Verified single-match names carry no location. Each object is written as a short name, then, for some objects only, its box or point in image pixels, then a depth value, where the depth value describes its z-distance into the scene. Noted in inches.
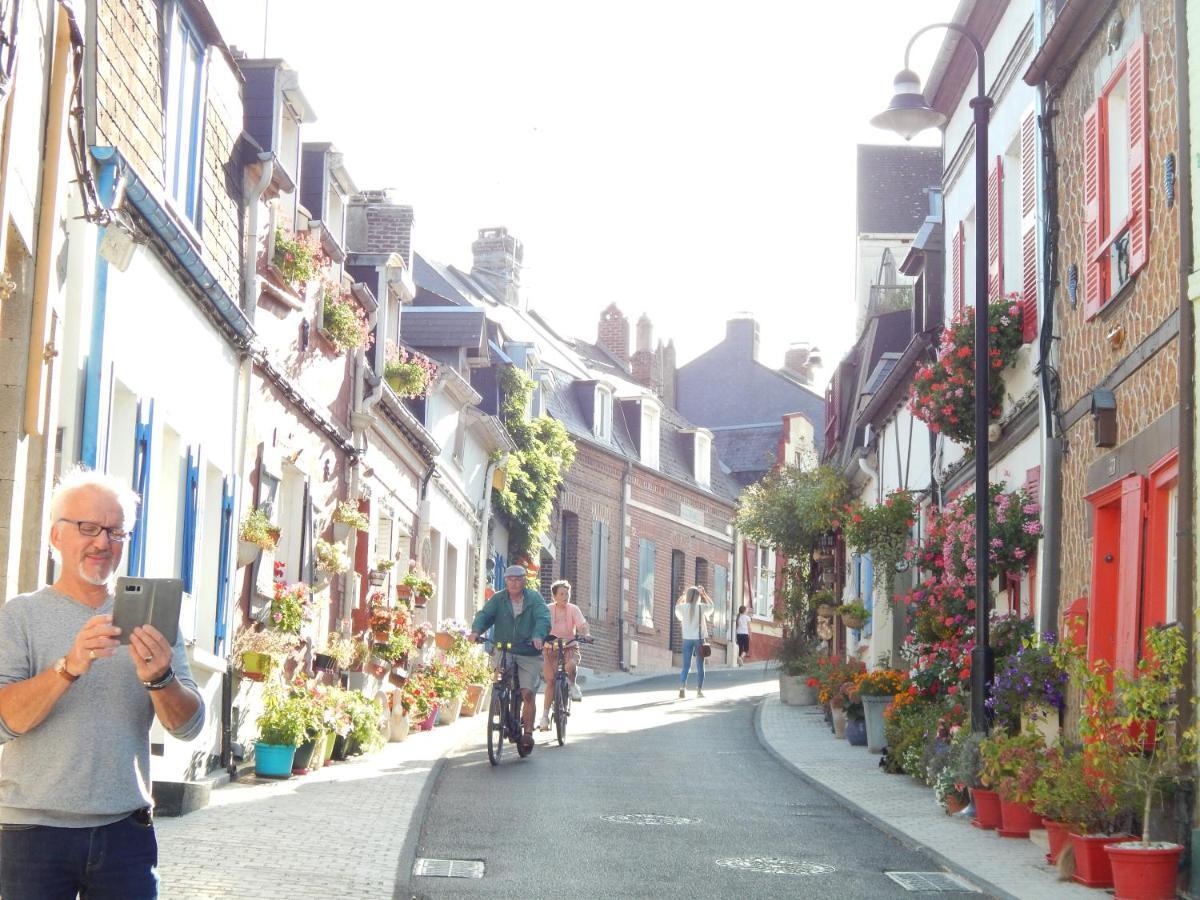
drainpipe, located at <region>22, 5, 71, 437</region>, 311.6
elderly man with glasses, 169.3
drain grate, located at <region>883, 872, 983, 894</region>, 345.1
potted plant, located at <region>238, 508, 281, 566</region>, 548.7
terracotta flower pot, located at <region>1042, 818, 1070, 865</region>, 364.5
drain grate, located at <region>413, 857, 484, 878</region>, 350.0
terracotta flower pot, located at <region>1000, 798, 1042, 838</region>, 418.3
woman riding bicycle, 702.5
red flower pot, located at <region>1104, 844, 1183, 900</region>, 320.2
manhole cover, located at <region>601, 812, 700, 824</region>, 439.5
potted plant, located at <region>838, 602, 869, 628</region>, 836.6
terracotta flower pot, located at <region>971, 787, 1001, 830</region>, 434.6
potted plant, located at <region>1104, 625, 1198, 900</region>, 321.1
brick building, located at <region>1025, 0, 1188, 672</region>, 385.7
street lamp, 479.2
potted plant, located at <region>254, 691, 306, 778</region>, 520.7
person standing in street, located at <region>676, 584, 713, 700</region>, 1011.3
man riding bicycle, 603.2
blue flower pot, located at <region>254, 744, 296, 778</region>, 520.1
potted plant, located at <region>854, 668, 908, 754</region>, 661.9
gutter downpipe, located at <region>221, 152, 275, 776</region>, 526.3
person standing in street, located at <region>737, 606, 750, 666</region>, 1585.9
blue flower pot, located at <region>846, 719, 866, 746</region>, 707.4
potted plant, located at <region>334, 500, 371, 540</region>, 700.0
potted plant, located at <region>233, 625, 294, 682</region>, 539.5
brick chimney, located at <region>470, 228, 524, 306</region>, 1690.5
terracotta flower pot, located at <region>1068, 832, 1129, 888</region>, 345.7
